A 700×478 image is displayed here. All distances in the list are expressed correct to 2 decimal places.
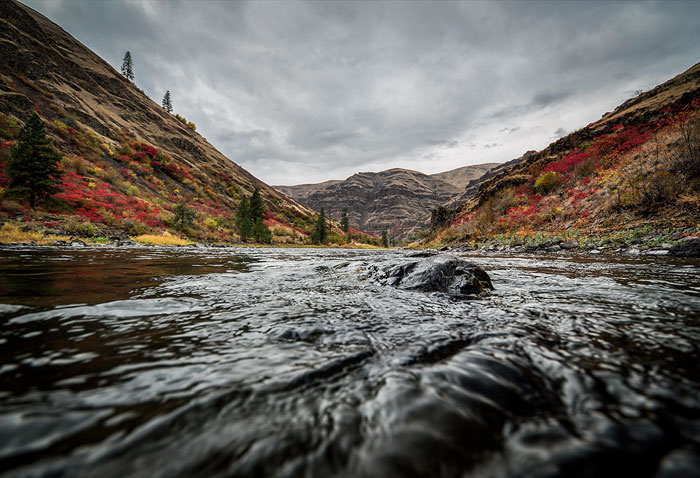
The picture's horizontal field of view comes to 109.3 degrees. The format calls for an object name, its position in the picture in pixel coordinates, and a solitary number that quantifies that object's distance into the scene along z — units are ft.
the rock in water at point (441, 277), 14.02
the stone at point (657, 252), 26.22
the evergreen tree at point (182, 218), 85.45
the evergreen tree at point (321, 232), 180.42
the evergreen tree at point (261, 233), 126.33
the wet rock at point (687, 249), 24.18
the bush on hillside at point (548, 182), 78.50
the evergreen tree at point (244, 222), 119.14
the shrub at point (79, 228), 52.19
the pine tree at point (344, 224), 279.69
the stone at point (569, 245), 39.47
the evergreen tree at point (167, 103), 293.84
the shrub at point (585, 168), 69.05
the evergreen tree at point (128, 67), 257.34
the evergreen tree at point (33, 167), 54.85
